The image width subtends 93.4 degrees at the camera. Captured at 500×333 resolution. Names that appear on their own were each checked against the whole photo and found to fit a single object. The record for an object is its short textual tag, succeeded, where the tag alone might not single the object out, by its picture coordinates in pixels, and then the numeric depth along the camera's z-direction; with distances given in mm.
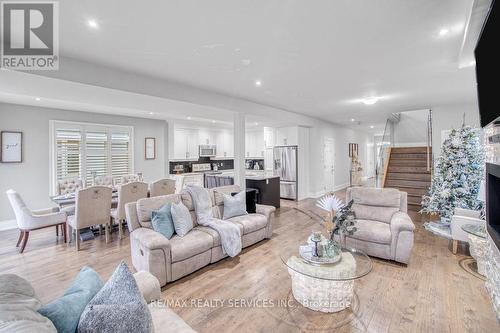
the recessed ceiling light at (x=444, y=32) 2426
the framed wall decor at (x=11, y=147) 4992
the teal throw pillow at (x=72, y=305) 1049
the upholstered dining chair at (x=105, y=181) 5539
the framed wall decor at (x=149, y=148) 7309
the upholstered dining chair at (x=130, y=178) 5930
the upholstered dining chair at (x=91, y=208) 3822
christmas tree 4238
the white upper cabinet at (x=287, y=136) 7703
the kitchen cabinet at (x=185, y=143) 8078
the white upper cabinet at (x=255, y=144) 9084
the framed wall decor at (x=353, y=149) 11098
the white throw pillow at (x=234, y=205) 3982
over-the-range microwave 8630
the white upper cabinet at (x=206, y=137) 8680
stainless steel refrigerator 7719
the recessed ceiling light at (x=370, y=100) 5318
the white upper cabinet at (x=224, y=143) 9305
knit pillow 1056
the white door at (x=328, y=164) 8953
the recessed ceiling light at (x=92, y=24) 2199
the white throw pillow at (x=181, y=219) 3150
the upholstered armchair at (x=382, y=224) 3141
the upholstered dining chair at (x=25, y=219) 3686
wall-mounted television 1520
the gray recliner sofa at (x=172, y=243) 2660
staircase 6594
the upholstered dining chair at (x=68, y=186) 5016
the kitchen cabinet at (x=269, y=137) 8352
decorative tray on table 2314
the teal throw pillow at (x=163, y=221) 3021
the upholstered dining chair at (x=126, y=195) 4266
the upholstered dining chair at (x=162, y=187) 4766
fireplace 2027
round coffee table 2199
